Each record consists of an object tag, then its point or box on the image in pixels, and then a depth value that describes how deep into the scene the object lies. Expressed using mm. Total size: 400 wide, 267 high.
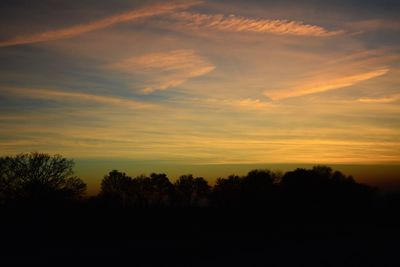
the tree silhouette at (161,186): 110688
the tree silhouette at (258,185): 95319
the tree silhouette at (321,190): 81394
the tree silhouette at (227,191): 100819
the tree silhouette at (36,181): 56312
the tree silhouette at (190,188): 113500
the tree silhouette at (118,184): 99375
